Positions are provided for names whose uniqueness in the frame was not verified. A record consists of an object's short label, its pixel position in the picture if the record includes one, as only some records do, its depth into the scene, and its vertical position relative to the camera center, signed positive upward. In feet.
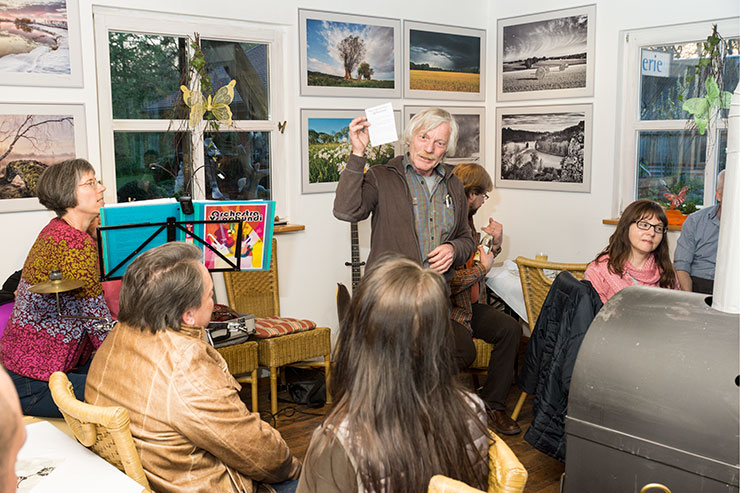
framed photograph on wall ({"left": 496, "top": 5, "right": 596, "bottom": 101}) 15.70 +2.37
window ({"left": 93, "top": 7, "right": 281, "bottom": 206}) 12.70 +1.05
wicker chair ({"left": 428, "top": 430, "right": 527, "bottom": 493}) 4.97 -2.02
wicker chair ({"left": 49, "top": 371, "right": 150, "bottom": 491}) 5.73 -2.07
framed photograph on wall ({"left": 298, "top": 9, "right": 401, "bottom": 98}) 14.67 +2.24
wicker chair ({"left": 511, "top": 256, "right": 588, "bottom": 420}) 11.96 -1.87
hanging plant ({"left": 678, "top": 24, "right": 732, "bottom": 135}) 13.85 +1.43
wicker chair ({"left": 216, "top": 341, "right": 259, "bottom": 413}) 12.46 -3.23
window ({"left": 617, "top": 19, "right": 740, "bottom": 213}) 14.24 +0.88
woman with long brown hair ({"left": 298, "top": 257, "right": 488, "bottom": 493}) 4.58 -1.44
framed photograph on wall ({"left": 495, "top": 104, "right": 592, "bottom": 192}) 16.01 +0.38
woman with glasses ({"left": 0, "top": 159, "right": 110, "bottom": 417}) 8.86 -1.79
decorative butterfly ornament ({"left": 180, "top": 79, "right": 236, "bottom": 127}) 13.32 +1.12
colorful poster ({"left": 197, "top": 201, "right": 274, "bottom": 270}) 10.02 -0.90
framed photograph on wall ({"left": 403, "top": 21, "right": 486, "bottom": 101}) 16.28 +2.30
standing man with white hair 10.62 -0.53
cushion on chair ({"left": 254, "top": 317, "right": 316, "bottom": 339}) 13.20 -2.85
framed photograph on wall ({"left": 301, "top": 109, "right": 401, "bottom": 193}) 14.88 +0.40
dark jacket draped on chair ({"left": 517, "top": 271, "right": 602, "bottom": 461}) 9.95 -2.51
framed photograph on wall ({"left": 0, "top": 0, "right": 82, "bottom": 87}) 11.28 +1.90
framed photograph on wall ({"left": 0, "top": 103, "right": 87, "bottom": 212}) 11.49 +0.38
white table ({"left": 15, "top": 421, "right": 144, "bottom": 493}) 5.57 -2.34
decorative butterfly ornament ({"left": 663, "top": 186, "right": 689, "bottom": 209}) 14.62 -0.65
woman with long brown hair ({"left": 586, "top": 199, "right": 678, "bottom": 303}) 10.69 -1.33
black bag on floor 13.80 -4.13
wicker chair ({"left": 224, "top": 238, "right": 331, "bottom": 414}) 13.12 -3.00
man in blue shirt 12.42 -1.45
